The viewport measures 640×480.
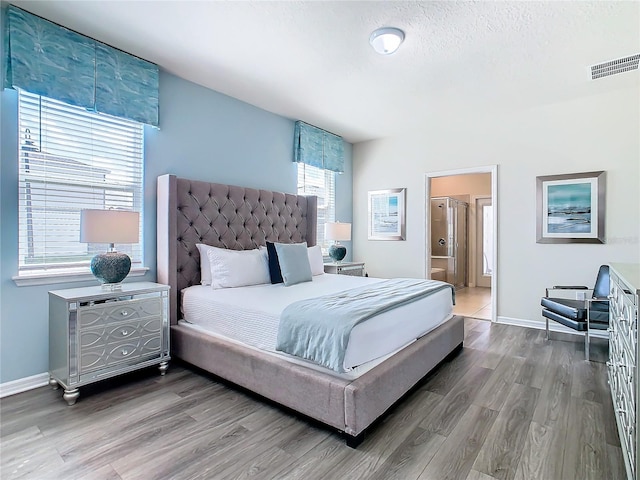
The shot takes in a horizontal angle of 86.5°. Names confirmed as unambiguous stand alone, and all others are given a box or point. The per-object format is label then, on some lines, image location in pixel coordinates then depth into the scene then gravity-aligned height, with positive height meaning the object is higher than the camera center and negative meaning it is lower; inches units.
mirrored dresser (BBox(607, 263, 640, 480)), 55.6 -24.1
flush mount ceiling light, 99.4 +58.7
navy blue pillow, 131.1 -13.0
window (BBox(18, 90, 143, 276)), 97.4 +18.5
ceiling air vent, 116.6 +60.5
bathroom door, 294.7 -4.9
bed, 75.5 -31.7
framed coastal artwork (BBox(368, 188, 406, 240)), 209.6 +13.6
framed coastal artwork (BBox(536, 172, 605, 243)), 150.3 +13.1
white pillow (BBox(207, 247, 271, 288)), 121.5 -12.2
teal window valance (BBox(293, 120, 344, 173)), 182.7 +50.3
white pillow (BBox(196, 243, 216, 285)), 128.2 -11.7
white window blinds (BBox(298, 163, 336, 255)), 194.2 +27.7
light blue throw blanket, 74.5 -20.2
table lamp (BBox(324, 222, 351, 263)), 186.5 +0.3
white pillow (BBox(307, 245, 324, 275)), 158.2 -11.8
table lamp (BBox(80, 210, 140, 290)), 93.8 -0.4
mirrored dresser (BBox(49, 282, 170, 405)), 90.0 -28.1
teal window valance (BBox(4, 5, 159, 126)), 91.7 +49.7
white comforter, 79.7 -23.3
